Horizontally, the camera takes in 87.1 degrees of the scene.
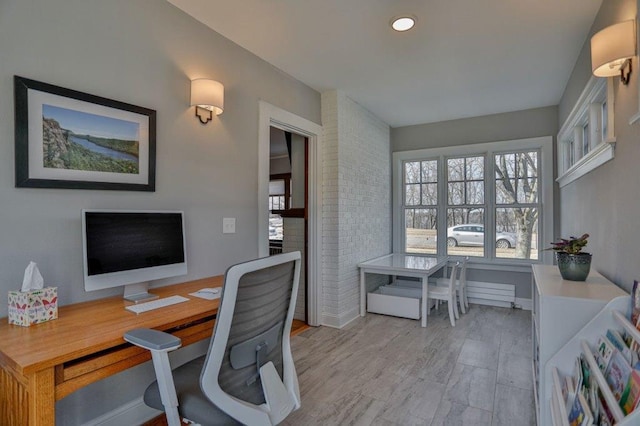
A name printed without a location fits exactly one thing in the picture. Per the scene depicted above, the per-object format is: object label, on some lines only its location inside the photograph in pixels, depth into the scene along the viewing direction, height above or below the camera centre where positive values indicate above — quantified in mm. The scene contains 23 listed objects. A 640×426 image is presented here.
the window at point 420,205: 5105 +72
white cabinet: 1596 -517
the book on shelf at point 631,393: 954 -540
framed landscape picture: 1604 +381
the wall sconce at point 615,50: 1653 +805
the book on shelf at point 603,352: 1245 -564
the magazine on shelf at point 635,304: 1280 -377
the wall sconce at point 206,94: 2322 +811
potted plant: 1948 -302
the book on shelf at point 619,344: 1142 -505
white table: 3764 -681
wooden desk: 1097 -505
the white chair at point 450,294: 3781 -972
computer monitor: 1640 -204
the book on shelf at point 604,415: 1022 -650
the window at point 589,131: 2049 +647
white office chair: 1209 -591
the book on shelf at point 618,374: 1062 -551
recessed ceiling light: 2359 +1344
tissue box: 1412 -407
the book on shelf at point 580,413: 1135 -737
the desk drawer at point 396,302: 3957 -1118
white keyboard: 1657 -488
